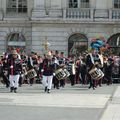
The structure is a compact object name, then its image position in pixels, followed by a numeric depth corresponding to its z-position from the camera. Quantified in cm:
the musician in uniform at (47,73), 2466
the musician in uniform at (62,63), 2817
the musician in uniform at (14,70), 2466
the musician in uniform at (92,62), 2744
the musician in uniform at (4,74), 2801
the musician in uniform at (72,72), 3063
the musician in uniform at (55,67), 2581
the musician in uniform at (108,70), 3138
